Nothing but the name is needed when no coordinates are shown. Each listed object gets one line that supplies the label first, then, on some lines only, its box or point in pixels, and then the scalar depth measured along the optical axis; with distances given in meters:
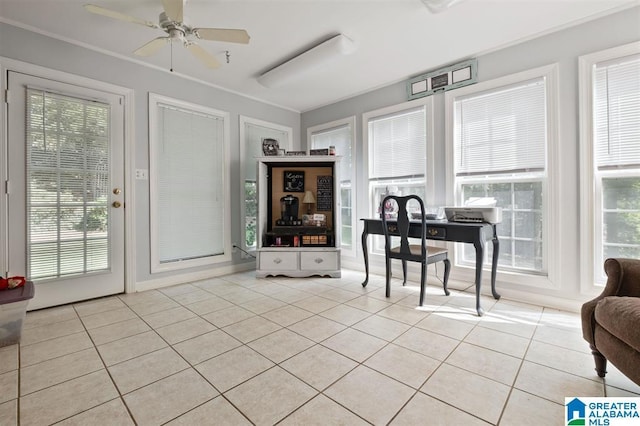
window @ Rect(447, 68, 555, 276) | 2.70
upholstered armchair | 1.24
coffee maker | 4.11
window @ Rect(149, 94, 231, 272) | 3.33
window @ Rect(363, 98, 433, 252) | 3.49
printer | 2.61
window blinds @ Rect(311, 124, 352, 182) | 4.33
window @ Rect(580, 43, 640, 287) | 2.27
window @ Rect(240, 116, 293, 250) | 4.16
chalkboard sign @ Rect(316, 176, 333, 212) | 4.14
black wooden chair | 2.72
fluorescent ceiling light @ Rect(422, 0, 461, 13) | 2.07
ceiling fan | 1.89
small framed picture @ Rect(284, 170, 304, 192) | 4.19
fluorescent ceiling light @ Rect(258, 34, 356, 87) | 2.71
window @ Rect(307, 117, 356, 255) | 4.28
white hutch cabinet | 3.75
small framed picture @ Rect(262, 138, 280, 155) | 3.99
